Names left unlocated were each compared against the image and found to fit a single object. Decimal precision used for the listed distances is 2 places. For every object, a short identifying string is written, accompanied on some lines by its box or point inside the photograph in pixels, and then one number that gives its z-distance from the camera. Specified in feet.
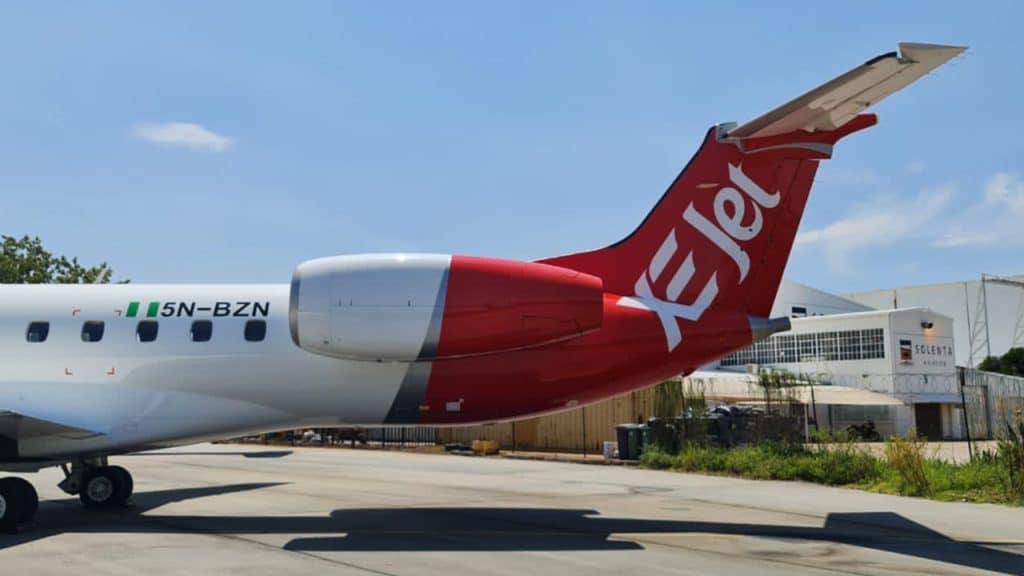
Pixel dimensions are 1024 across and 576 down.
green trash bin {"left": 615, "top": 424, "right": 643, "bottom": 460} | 89.30
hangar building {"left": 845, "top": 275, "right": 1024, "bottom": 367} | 230.07
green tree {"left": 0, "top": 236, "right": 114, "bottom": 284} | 147.30
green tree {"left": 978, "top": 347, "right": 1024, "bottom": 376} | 214.90
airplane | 41.24
